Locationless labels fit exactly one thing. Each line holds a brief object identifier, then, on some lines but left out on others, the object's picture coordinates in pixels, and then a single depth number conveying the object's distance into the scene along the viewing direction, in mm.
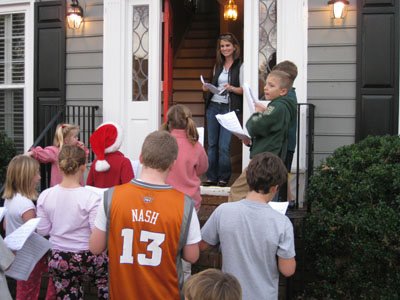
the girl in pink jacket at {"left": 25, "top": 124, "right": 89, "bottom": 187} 4238
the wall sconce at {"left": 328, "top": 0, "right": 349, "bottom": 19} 4949
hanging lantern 8641
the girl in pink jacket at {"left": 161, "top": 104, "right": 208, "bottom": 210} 3240
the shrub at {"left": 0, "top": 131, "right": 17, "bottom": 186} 5965
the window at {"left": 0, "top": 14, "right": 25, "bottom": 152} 6414
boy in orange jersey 2141
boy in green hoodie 3416
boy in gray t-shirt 2209
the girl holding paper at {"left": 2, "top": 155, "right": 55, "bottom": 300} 3174
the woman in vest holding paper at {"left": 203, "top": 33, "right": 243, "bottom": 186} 5125
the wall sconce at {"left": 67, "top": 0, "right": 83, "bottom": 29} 5883
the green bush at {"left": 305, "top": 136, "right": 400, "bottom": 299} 3301
